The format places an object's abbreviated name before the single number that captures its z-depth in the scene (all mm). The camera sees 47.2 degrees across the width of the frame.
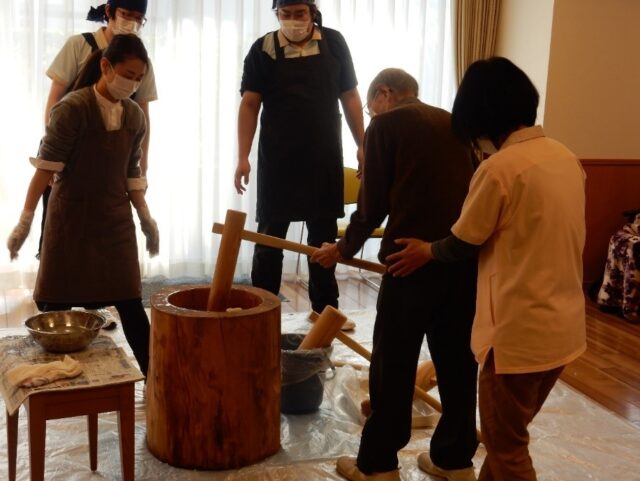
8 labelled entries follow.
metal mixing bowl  1772
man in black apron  2961
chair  4027
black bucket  2248
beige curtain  4520
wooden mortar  1928
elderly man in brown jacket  1726
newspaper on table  1616
